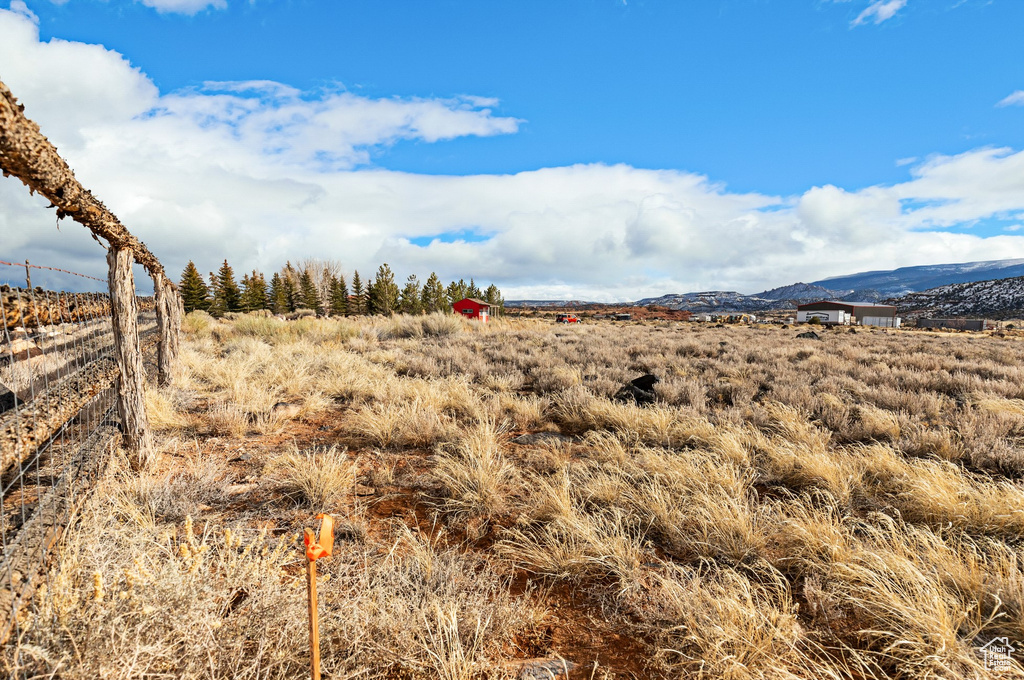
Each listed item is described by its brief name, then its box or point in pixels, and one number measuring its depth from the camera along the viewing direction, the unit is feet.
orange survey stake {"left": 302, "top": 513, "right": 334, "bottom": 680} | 4.62
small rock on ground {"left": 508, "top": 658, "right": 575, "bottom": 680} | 6.97
